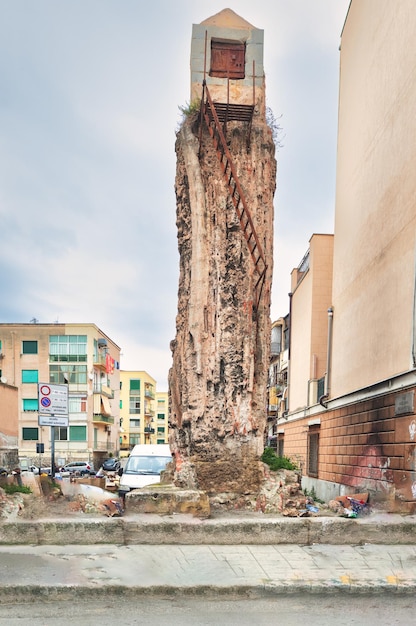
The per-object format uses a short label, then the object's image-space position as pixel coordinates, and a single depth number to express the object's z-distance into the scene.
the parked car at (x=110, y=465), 35.94
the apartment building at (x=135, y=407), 84.25
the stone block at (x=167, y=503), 7.34
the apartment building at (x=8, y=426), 29.69
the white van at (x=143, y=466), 12.61
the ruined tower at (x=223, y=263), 8.77
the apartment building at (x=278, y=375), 29.76
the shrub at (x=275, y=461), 9.23
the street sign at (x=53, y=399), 10.34
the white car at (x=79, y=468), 33.58
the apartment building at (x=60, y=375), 48.91
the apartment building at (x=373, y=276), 10.99
